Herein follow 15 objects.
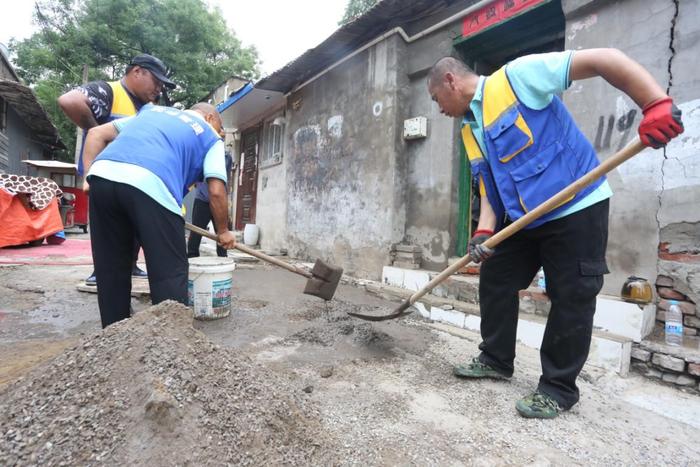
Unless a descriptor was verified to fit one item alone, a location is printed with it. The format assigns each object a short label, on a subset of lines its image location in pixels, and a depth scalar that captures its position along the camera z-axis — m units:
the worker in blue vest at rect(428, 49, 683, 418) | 1.70
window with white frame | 7.69
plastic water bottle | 2.33
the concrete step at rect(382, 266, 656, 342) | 2.39
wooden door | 9.32
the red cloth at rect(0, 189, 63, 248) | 6.05
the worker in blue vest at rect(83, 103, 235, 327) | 1.88
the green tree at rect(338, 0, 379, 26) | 15.26
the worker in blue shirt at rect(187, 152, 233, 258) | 4.52
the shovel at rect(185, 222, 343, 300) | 3.22
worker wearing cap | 2.73
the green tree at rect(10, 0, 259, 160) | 18.23
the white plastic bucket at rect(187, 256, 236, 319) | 2.89
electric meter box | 4.37
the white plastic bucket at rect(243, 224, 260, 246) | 8.41
